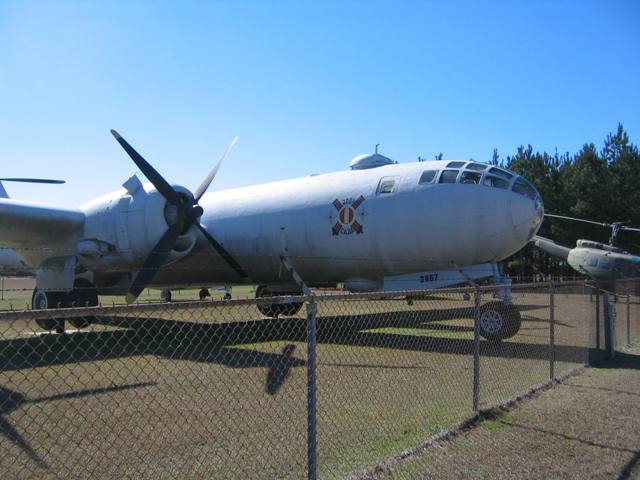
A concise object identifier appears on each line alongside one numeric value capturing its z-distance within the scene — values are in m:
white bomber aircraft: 12.31
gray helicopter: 27.19
